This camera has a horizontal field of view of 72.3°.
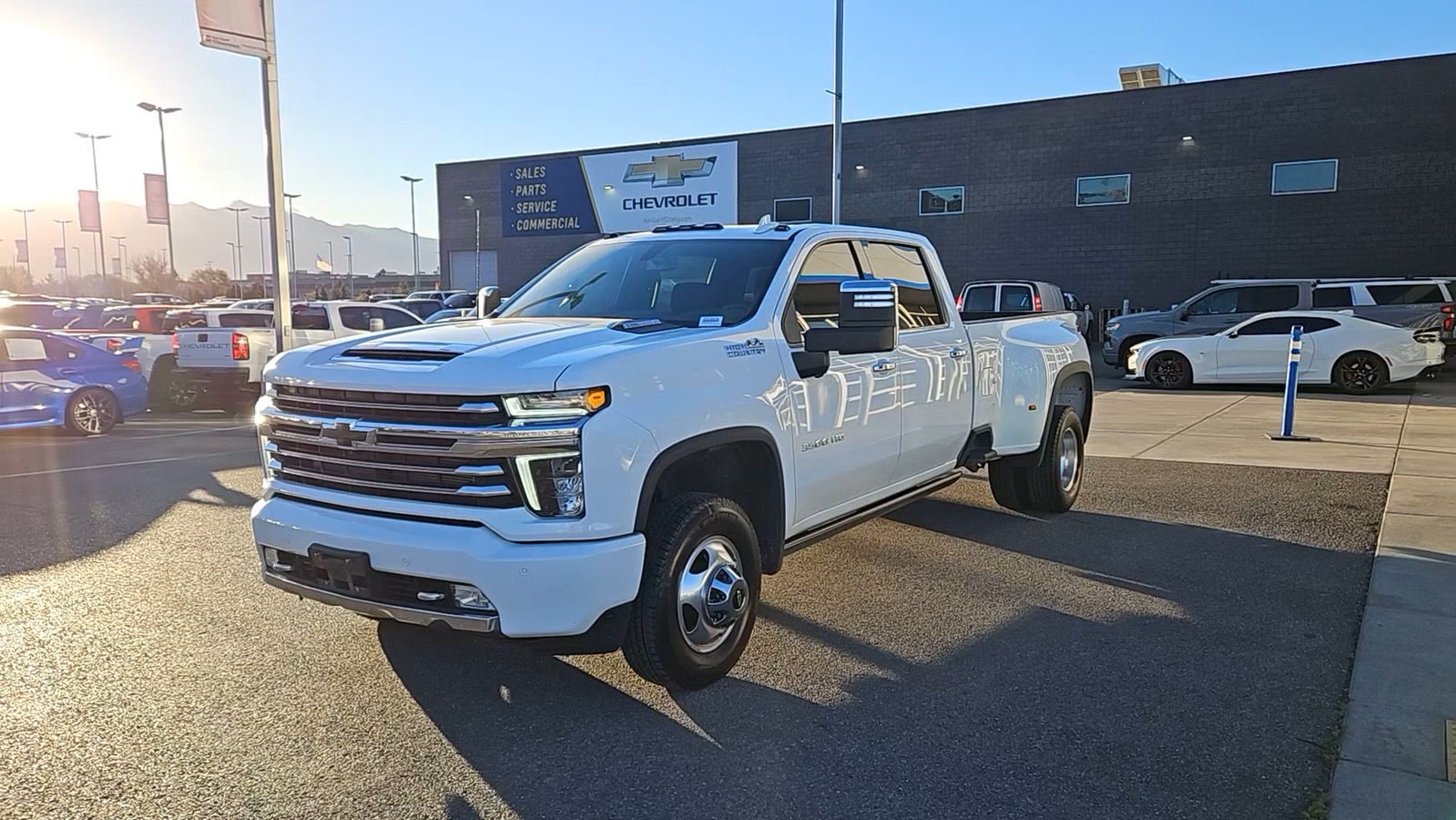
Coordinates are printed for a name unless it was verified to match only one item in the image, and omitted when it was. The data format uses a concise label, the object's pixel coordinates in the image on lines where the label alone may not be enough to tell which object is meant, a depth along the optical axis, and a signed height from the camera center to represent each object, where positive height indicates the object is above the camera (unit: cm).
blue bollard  1117 -103
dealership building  2498 +339
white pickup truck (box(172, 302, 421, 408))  1486 -105
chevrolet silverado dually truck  353 -61
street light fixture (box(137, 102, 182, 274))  4572 +814
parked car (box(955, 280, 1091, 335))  2269 -2
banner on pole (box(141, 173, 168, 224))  4562 +423
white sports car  1614 -96
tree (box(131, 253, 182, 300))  7706 +123
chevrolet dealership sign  3544 +376
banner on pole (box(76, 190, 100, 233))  5428 +423
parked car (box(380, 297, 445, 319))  2675 -41
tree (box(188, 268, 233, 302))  6719 +47
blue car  1211 -120
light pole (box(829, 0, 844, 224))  2554 +563
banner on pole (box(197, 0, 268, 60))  1034 +279
